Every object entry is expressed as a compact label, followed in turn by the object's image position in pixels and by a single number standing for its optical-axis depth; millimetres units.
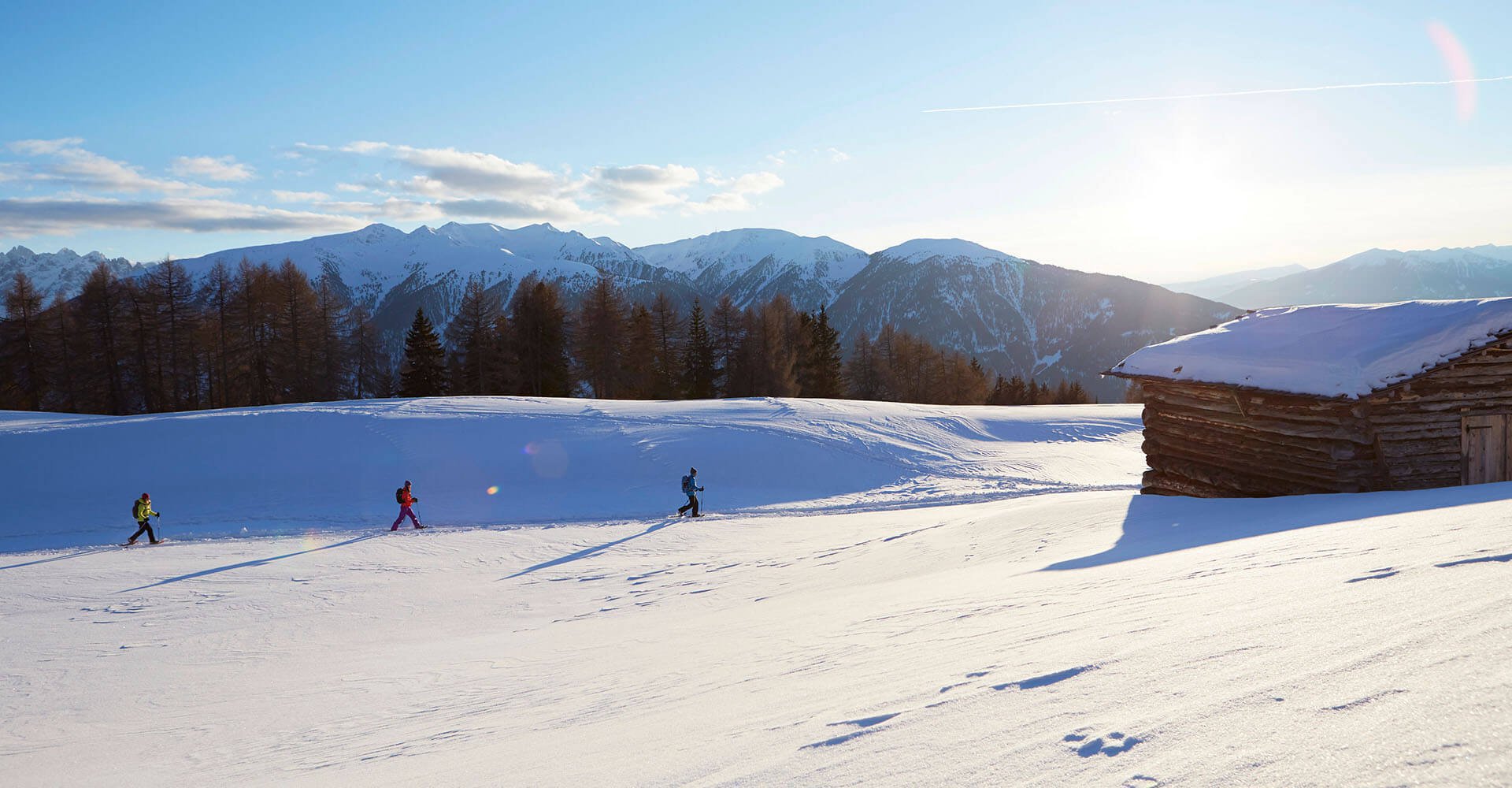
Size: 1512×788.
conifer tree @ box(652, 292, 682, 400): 56188
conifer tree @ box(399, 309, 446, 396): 49500
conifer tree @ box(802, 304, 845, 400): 60906
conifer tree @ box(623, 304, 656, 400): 54406
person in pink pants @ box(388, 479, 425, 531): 17953
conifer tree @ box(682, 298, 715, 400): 56781
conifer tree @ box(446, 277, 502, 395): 51812
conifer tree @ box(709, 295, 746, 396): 59688
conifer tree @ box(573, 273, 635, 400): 52875
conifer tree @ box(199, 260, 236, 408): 45781
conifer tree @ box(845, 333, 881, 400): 68688
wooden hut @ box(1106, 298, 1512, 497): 13125
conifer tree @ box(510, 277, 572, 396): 51875
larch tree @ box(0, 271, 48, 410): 43188
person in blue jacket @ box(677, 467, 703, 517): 19469
